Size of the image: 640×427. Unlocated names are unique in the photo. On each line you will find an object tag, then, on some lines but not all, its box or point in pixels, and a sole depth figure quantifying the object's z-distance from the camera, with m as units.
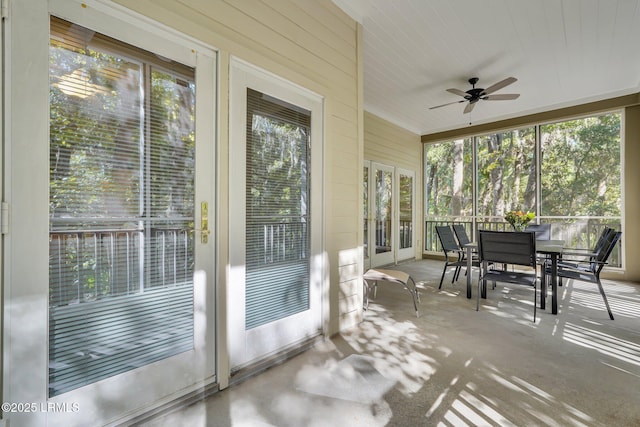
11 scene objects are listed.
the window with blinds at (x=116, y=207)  1.36
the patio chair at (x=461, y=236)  4.41
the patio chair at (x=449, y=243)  4.38
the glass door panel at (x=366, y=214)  5.70
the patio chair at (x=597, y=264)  3.13
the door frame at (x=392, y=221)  5.79
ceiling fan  4.08
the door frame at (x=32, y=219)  1.22
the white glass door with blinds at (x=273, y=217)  2.00
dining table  3.19
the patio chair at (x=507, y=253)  3.13
